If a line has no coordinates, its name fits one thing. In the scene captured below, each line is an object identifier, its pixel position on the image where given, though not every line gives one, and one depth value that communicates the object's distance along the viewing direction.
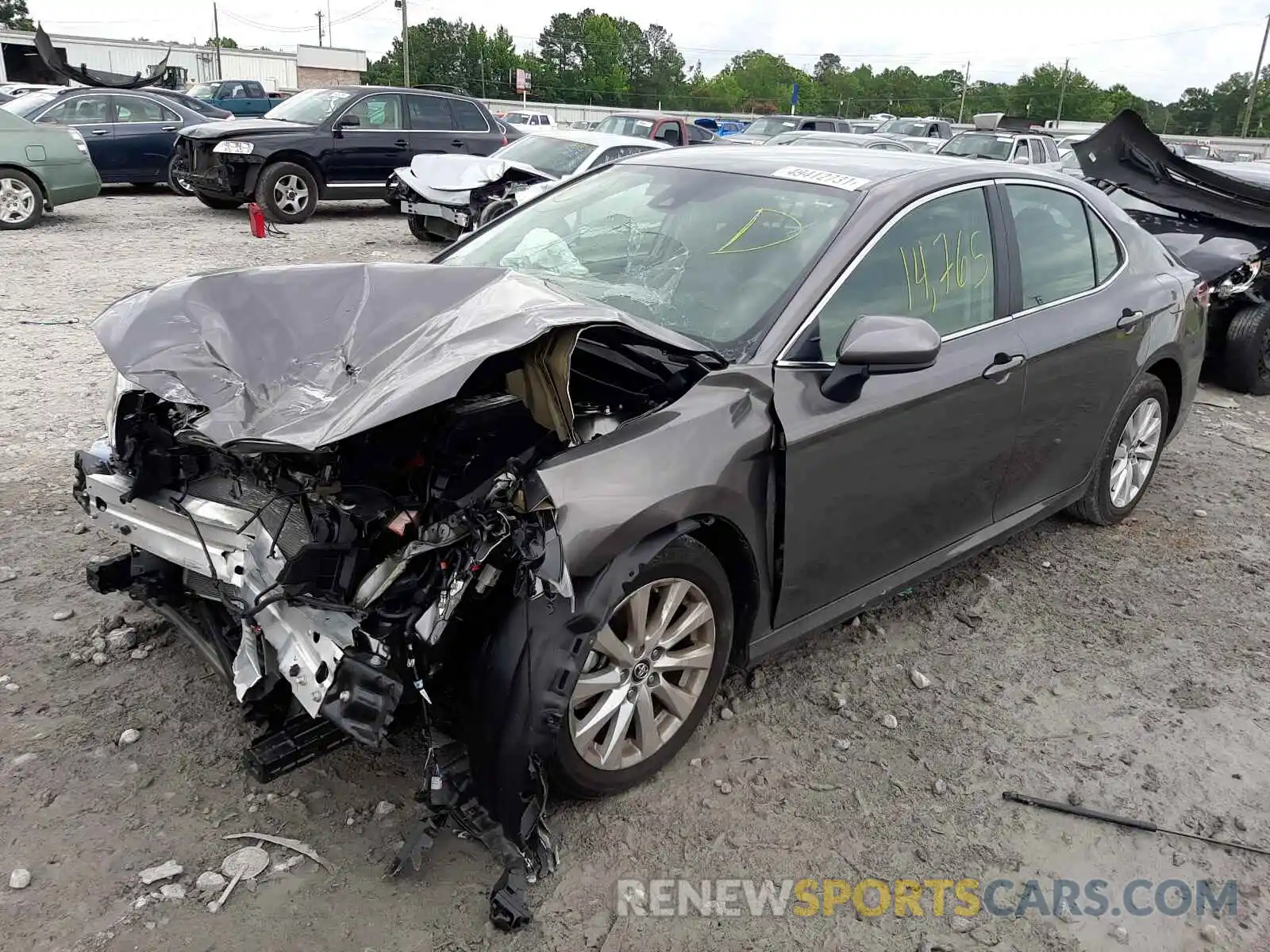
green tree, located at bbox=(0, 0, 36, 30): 68.94
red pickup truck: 15.77
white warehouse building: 46.56
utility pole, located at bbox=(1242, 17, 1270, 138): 56.28
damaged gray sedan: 2.40
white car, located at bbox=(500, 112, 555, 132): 31.55
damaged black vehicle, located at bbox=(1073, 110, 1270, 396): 7.06
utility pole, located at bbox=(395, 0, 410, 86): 46.25
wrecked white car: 10.71
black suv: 12.45
